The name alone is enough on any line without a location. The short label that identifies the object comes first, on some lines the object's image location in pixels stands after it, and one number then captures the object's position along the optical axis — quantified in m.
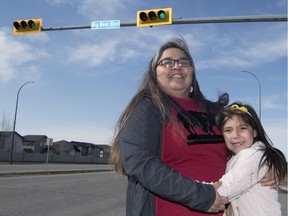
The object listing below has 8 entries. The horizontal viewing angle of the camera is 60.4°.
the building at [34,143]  63.96
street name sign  7.47
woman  1.37
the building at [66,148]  68.56
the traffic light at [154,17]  7.03
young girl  1.52
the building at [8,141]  48.79
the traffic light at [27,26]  8.12
